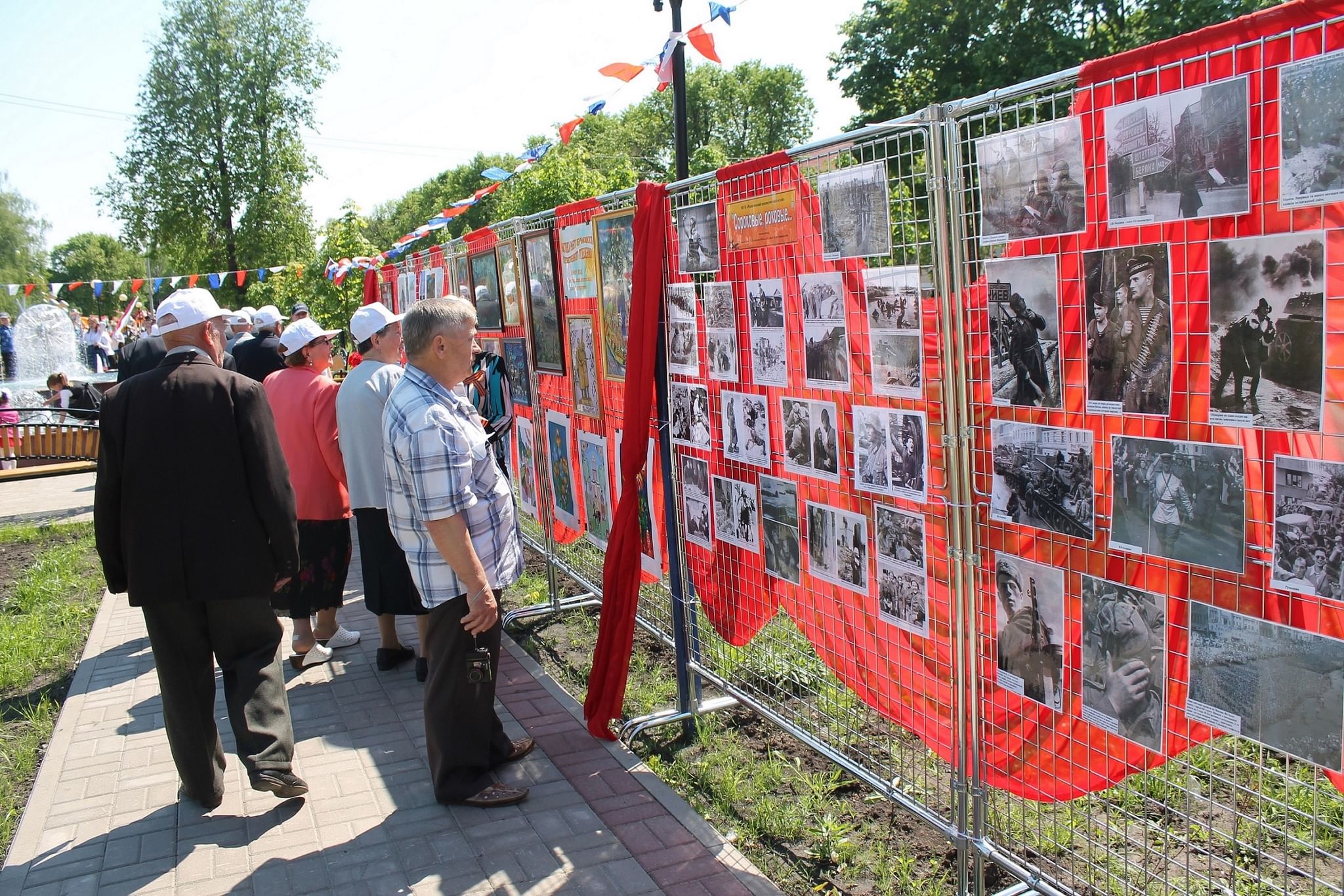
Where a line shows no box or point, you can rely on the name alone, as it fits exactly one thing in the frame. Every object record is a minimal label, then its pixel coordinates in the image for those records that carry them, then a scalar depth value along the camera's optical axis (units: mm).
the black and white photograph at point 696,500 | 4230
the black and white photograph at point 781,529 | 3652
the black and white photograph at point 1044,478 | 2438
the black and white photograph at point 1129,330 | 2189
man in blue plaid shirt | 3656
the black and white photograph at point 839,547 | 3297
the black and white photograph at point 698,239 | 3902
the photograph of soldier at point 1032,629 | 2617
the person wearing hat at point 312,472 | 5562
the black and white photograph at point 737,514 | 3912
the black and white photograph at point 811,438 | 3342
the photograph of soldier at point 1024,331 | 2465
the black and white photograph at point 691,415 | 4145
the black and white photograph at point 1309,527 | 1931
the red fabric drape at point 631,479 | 4258
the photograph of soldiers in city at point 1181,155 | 2016
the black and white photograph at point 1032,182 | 2352
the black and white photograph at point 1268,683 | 2020
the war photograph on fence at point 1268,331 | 1916
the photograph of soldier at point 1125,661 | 2348
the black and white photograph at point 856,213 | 2951
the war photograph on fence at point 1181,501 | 2111
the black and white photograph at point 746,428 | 3736
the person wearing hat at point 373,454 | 5270
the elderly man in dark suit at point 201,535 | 3881
